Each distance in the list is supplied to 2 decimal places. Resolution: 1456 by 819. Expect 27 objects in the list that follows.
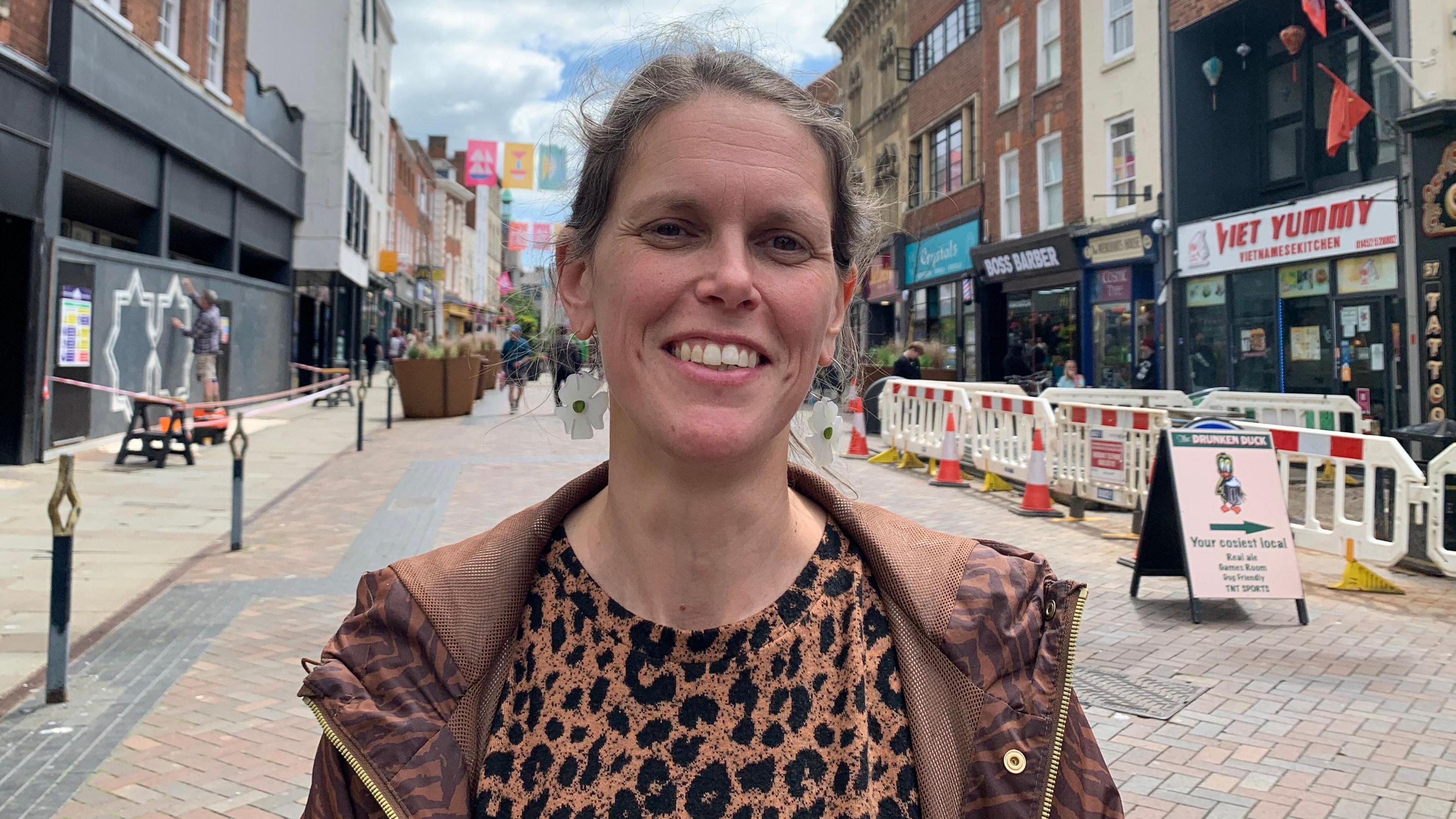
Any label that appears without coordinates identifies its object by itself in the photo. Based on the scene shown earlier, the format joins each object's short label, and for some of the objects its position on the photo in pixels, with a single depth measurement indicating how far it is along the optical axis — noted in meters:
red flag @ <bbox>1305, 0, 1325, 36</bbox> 13.16
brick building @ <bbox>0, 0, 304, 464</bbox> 10.65
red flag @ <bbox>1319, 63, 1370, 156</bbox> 13.16
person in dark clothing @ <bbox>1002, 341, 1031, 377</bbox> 21.28
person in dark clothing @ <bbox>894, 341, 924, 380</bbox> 16.28
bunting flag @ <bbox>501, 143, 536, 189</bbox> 30.80
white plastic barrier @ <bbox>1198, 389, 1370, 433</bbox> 11.97
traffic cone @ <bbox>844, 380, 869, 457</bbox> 14.30
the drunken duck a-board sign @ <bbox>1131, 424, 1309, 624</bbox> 5.92
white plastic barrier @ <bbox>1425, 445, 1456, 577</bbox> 6.52
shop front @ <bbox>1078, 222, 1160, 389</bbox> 18.39
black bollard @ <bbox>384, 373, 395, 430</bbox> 16.95
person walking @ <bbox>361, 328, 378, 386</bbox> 28.23
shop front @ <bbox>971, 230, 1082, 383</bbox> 20.70
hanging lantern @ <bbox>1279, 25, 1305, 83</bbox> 15.62
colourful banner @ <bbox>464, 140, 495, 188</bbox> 32.56
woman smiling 1.32
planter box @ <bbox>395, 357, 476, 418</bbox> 19.64
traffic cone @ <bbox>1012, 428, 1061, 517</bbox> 9.55
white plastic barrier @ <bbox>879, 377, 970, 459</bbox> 12.61
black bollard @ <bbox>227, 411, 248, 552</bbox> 7.27
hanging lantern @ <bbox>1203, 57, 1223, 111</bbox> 17.45
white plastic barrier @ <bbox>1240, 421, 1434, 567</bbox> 6.56
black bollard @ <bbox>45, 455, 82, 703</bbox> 4.23
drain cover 4.33
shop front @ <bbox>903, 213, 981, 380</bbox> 25.09
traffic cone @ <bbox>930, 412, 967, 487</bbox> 11.48
